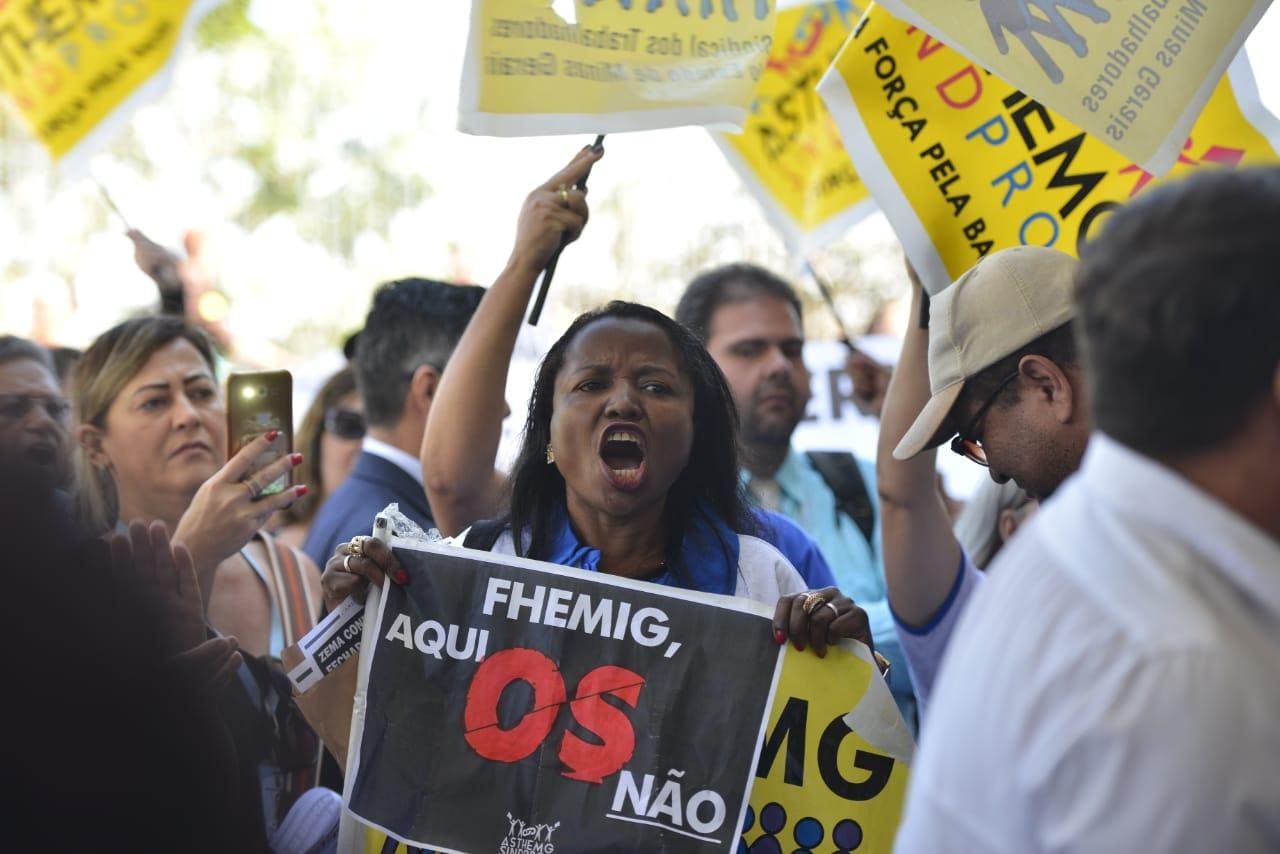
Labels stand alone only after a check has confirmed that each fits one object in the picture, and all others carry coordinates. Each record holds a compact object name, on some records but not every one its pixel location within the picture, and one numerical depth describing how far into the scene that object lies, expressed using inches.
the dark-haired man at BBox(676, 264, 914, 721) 175.0
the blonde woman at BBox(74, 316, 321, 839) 146.6
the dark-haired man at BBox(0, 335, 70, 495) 143.4
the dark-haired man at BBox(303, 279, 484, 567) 167.0
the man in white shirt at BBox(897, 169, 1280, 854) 50.5
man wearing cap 101.8
